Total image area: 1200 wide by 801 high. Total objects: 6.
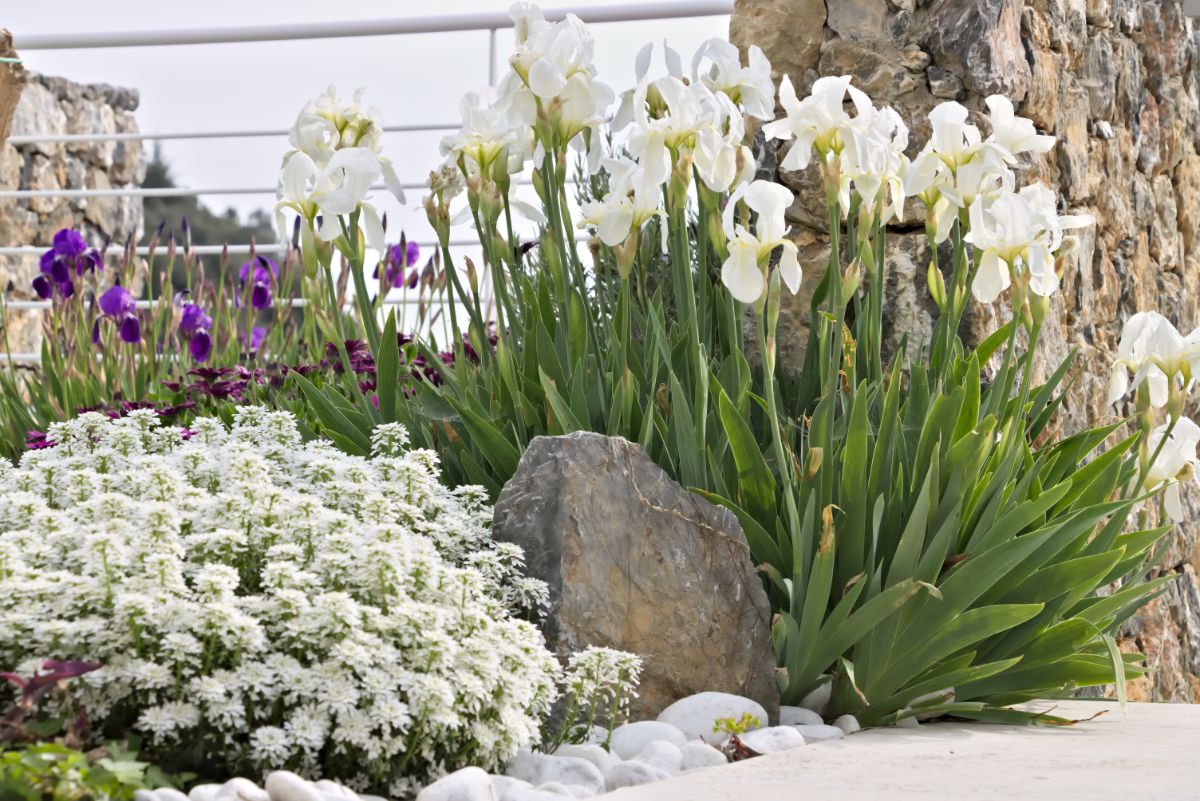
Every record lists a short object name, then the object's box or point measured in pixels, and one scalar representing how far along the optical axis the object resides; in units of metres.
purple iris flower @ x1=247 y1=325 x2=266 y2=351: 4.77
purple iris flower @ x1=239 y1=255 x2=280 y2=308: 4.39
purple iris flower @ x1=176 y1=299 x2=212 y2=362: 3.94
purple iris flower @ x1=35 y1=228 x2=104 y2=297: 4.09
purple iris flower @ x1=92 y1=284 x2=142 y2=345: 3.90
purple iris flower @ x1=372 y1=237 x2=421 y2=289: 4.37
